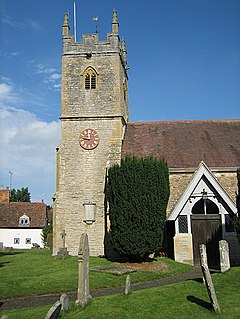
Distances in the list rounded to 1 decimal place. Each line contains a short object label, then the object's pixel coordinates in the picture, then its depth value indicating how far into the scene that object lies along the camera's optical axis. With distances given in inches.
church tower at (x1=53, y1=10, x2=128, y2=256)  878.4
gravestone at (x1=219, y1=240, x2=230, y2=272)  533.3
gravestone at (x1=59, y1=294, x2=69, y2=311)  328.2
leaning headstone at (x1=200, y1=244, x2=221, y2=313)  315.7
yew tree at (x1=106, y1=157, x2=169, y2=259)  666.2
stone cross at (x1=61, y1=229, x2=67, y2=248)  834.5
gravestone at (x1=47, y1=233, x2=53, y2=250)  1448.7
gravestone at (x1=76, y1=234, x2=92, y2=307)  355.3
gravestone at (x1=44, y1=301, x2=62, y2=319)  274.7
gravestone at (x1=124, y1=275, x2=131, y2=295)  403.5
